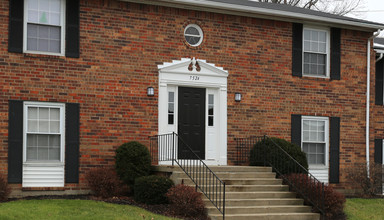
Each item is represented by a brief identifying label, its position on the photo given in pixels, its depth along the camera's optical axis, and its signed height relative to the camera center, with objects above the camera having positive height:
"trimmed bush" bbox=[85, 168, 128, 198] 11.73 -1.59
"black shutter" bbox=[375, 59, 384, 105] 16.25 +1.10
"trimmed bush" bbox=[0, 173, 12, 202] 10.93 -1.66
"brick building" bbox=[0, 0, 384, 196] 11.92 +0.86
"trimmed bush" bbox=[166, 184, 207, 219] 10.33 -1.76
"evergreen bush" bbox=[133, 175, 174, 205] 11.02 -1.59
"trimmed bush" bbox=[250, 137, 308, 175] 12.64 -0.98
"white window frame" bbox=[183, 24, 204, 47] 13.62 +2.20
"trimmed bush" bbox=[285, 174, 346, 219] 11.51 -1.79
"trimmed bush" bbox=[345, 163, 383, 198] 14.55 -1.73
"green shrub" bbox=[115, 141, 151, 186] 11.84 -1.11
